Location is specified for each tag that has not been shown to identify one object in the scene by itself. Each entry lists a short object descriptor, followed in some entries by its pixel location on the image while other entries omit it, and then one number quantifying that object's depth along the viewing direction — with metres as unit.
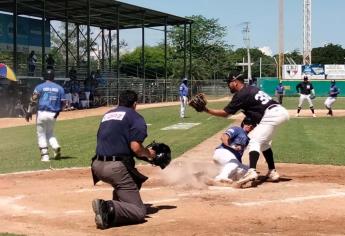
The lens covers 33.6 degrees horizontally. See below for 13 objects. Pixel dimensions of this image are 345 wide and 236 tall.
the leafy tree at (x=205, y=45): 100.69
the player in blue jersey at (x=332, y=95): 31.19
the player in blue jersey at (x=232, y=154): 9.48
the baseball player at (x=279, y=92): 42.05
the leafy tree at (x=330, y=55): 146.25
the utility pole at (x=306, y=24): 85.69
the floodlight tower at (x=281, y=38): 74.25
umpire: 6.67
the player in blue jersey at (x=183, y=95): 28.39
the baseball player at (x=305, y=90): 30.28
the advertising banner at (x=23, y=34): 39.00
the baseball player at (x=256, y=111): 9.16
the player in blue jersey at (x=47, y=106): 12.57
